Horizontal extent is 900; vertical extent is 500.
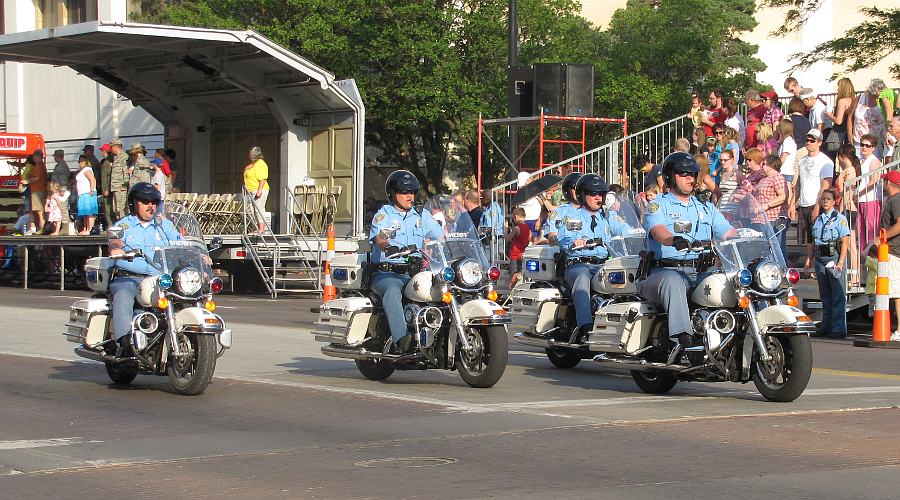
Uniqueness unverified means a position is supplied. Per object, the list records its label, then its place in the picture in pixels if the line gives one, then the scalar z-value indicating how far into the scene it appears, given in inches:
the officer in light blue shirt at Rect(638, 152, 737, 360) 452.4
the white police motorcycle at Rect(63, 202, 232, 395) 459.2
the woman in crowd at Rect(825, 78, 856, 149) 886.4
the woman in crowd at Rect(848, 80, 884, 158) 883.4
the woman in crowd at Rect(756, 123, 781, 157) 920.3
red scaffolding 1113.4
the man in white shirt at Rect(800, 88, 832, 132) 931.8
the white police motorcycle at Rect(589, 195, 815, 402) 428.5
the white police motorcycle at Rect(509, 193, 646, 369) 542.6
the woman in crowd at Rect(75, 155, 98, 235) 1202.6
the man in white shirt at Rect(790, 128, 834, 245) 797.2
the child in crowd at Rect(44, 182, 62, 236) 1272.1
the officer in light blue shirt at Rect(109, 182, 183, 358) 482.6
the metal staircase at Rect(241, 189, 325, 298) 1084.5
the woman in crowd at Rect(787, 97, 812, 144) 916.6
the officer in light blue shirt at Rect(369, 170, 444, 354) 492.1
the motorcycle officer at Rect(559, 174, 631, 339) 551.8
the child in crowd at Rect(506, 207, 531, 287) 919.0
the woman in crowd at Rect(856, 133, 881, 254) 774.5
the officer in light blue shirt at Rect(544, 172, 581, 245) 559.8
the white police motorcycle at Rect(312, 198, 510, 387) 475.8
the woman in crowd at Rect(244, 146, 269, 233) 1123.3
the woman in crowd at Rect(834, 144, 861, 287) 770.8
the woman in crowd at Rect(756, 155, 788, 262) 792.9
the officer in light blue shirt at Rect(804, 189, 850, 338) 711.1
